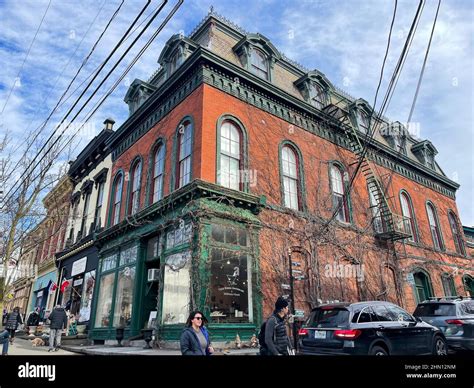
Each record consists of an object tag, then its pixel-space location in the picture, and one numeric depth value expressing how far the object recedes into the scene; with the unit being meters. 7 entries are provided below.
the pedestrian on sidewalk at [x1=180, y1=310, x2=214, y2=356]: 4.74
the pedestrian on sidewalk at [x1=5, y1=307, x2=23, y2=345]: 15.48
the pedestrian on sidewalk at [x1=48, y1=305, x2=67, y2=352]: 13.30
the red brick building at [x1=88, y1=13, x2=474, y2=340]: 12.12
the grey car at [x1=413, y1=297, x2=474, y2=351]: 9.31
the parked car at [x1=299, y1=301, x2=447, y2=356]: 7.10
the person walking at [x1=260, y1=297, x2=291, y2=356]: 5.27
